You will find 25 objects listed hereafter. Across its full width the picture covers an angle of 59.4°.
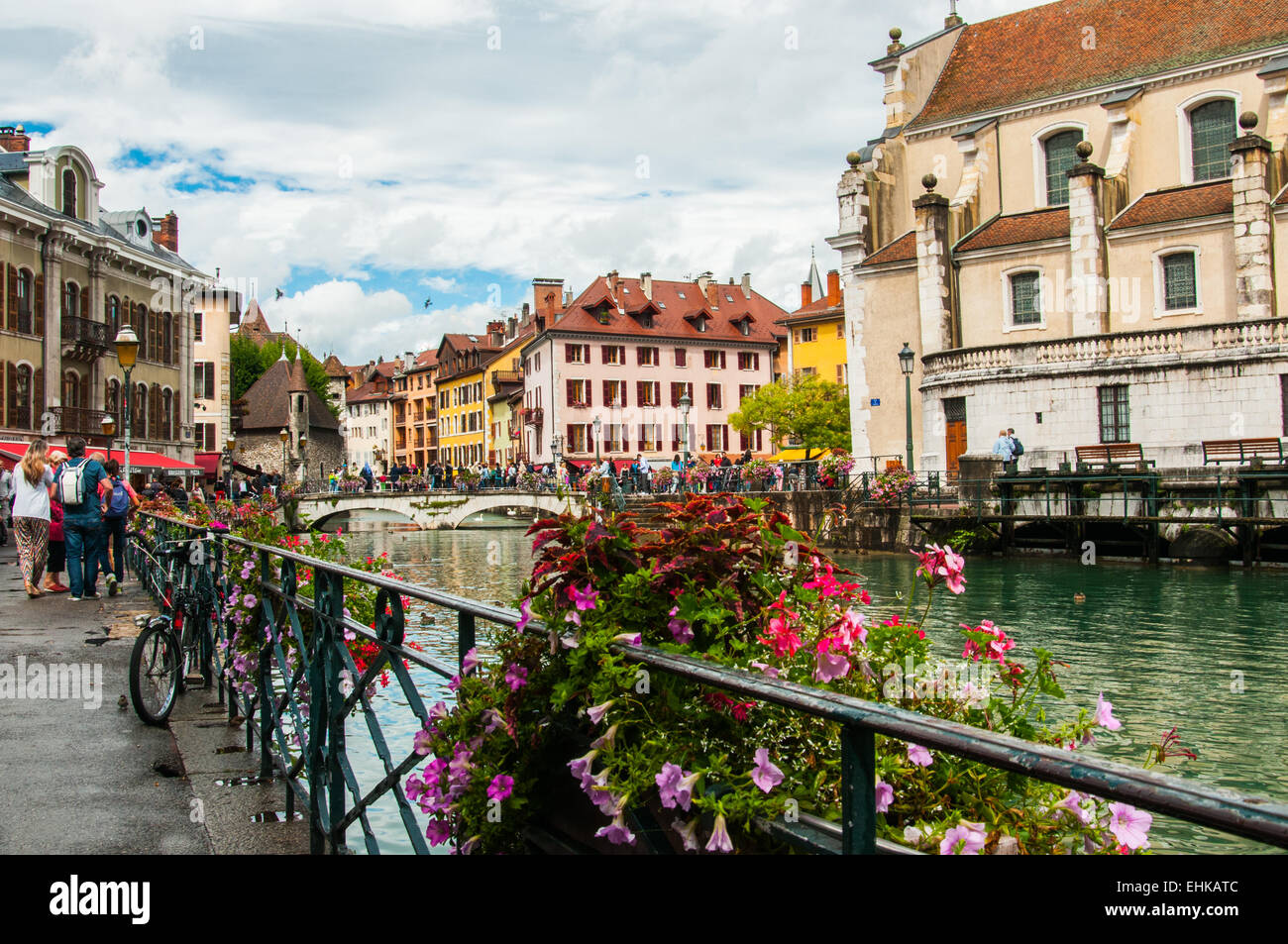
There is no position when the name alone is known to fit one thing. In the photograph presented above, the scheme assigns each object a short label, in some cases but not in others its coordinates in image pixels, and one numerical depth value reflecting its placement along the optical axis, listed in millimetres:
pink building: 79250
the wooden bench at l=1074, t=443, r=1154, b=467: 31781
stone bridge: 61281
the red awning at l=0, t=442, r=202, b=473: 34500
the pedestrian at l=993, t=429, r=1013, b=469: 32719
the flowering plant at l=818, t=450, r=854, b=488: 38531
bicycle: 7047
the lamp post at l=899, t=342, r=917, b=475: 33562
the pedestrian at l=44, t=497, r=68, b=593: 14494
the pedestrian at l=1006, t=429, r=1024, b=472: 32769
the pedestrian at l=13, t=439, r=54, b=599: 13539
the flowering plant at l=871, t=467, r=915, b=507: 34688
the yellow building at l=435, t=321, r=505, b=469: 101125
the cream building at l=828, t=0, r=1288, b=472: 33875
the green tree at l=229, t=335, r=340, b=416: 96656
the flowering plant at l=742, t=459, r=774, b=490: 41531
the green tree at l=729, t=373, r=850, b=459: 69750
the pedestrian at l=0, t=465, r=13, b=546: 29614
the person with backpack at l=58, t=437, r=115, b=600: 13219
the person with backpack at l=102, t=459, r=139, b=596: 15328
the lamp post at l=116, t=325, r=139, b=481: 17984
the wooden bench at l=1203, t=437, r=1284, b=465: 29094
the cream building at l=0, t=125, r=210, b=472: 37625
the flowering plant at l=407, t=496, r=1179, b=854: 2369
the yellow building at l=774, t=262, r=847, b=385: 76000
